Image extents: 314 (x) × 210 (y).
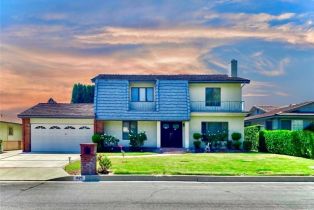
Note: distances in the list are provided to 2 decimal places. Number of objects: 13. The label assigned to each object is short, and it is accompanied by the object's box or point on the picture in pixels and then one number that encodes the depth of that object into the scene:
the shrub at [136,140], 23.61
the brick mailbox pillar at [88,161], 11.58
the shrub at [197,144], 23.98
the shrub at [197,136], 24.02
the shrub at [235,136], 24.32
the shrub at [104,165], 12.04
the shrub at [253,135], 25.72
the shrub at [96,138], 22.67
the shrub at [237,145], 24.28
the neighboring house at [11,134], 29.21
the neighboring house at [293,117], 27.43
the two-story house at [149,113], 23.65
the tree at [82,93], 41.63
